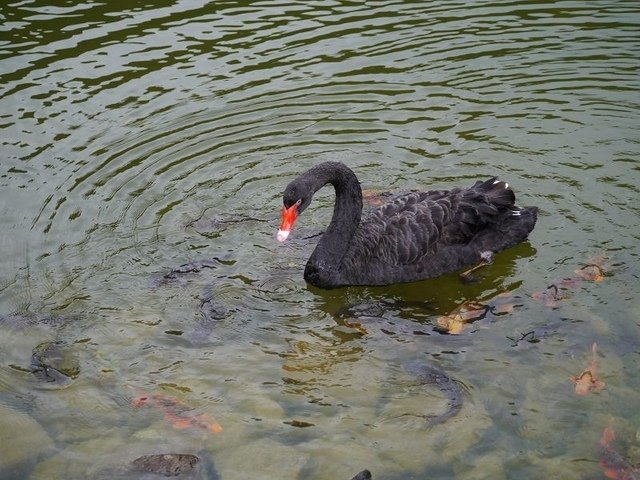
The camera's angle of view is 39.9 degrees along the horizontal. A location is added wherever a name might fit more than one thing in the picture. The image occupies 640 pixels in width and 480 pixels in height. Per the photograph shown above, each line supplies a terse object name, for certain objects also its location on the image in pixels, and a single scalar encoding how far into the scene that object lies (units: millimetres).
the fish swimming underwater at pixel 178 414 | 5734
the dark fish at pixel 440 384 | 5723
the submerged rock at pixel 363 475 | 5094
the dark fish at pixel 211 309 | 6801
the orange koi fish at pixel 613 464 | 5137
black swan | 7211
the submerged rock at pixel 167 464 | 5332
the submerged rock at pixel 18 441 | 5434
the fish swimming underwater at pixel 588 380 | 5891
